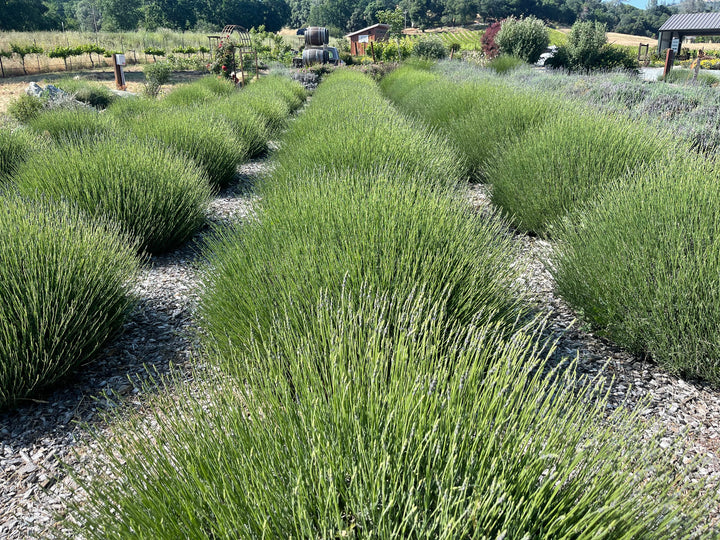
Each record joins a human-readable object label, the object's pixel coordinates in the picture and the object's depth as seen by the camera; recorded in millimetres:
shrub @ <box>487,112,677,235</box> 4098
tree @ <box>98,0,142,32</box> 55781
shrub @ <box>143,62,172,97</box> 19000
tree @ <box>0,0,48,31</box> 39156
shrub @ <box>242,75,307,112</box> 10801
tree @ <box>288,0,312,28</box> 97562
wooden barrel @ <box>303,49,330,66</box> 25203
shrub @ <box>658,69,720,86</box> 15158
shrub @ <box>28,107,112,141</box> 6820
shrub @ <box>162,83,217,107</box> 10203
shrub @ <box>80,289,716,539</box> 1057
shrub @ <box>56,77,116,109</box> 13398
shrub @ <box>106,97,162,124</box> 8445
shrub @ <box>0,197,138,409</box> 2350
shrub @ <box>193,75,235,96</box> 12461
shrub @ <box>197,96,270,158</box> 7484
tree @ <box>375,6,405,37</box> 34625
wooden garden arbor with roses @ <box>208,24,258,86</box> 17075
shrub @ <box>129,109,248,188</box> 5809
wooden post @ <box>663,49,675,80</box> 17183
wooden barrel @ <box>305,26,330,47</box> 29000
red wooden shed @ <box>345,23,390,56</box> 34075
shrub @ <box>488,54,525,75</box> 15961
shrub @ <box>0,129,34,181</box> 5625
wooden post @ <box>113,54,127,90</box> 17109
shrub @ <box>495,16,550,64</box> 18922
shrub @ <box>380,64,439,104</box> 11944
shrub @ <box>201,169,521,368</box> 2232
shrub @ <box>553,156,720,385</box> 2404
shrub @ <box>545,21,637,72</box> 17531
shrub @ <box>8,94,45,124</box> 10125
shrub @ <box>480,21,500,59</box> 22531
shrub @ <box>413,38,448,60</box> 23547
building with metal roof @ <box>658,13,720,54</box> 25031
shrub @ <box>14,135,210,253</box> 3883
